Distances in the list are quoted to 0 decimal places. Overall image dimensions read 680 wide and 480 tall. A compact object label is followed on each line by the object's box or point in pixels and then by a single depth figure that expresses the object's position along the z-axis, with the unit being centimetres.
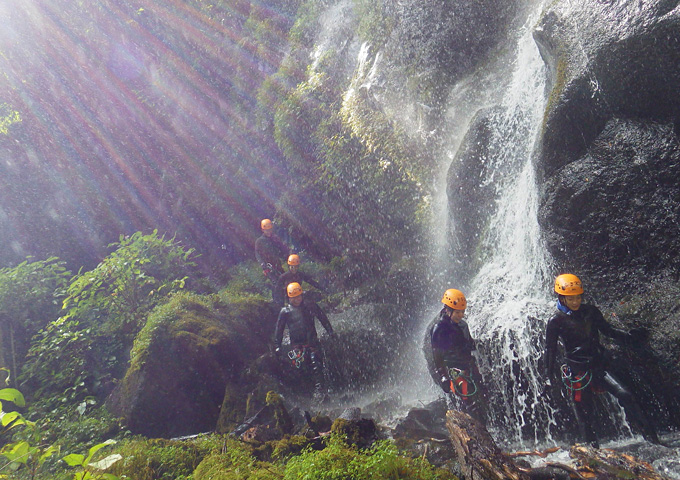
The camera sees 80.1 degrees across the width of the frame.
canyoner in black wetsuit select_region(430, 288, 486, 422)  585
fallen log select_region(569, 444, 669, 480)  434
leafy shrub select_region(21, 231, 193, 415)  920
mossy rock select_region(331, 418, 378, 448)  544
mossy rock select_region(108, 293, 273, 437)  805
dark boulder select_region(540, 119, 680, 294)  564
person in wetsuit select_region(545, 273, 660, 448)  525
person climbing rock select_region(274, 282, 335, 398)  827
